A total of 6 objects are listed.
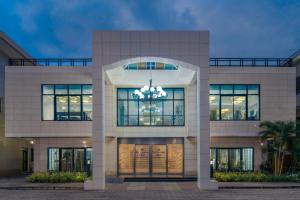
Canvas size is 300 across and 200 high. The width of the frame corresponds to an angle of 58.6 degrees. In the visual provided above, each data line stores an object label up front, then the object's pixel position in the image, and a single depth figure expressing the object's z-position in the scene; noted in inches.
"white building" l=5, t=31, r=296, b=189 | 601.0
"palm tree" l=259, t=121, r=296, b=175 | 556.7
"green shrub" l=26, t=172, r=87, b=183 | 536.6
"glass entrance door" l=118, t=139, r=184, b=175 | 661.8
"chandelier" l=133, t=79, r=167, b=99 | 539.8
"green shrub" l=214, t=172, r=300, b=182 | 539.4
